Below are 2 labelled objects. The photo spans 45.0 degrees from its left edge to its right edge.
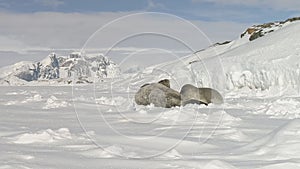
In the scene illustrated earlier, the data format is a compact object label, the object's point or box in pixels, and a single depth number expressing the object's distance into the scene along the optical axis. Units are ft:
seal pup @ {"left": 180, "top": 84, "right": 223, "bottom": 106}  40.11
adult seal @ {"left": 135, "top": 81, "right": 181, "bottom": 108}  36.66
